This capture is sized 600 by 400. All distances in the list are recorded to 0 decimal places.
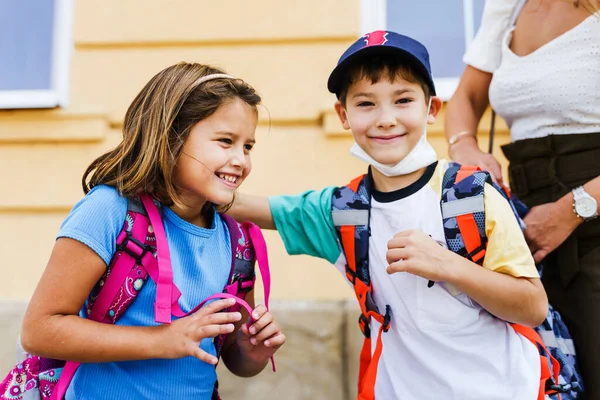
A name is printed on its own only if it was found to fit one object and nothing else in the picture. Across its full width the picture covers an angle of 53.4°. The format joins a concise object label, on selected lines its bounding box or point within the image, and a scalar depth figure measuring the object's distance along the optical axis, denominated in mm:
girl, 1569
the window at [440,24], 3301
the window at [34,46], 3291
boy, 1694
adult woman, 1917
